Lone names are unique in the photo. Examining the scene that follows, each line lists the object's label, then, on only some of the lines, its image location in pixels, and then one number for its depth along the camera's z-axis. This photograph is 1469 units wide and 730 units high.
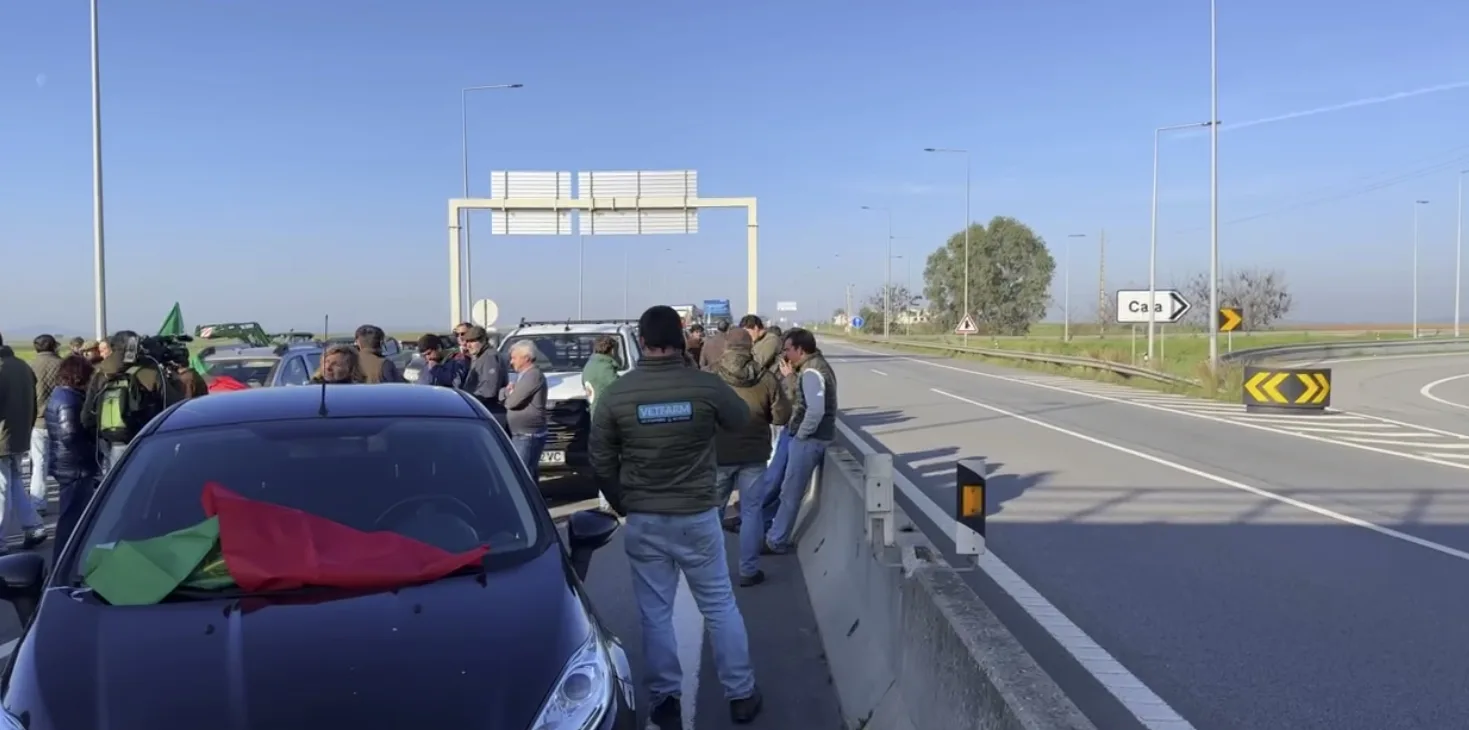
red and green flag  3.77
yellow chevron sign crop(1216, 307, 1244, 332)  28.58
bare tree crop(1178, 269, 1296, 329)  114.56
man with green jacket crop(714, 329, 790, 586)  7.77
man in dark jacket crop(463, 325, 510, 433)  11.16
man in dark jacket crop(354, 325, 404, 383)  10.42
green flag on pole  16.08
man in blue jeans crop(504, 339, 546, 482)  9.85
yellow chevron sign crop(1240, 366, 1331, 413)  22.33
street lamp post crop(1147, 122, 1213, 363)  33.28
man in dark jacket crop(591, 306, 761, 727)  5.15
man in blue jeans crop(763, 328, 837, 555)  8.52
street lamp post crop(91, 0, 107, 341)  17.83
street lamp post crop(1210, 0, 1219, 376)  27.31
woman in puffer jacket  8.81
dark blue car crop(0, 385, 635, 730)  3.12
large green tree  97.75
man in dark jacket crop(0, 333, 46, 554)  9.41
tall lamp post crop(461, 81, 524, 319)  35.36
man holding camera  8.40
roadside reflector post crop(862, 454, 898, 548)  5.90
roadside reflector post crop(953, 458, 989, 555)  6.45
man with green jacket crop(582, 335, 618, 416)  10.52
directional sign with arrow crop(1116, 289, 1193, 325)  33.44
